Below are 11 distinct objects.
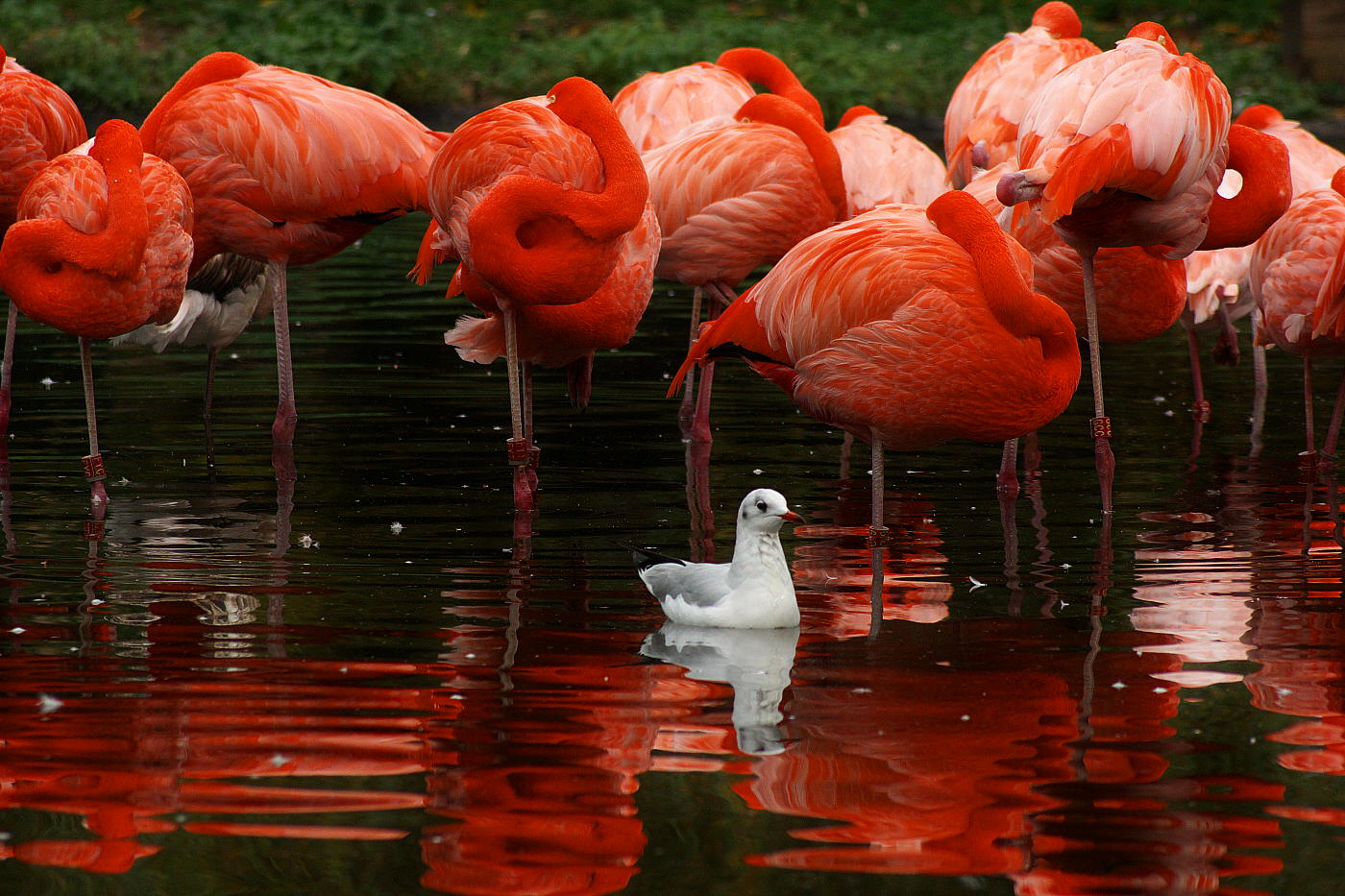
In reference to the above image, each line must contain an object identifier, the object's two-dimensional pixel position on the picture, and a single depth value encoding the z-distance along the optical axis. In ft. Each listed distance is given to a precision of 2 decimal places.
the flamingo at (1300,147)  48.26
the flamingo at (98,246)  34.09
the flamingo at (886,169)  48.65
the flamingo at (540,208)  33.22
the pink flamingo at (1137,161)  32.04
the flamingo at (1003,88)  49.90
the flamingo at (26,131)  41.83
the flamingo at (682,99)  51.39
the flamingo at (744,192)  43.14
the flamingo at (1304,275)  39.17
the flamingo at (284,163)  40.09
